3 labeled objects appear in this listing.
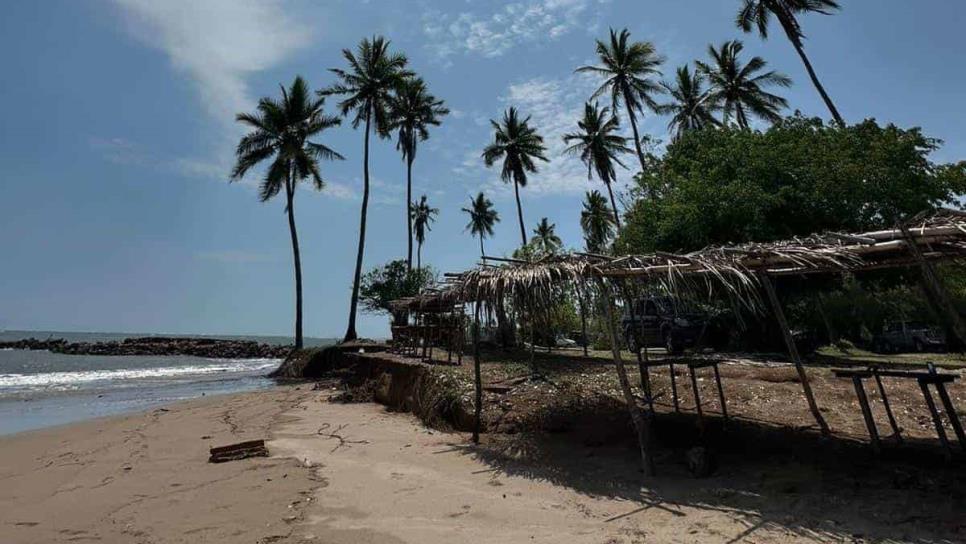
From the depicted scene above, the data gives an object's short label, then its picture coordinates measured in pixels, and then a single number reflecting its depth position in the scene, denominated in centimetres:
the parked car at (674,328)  1560
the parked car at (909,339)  2227
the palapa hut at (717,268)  492
